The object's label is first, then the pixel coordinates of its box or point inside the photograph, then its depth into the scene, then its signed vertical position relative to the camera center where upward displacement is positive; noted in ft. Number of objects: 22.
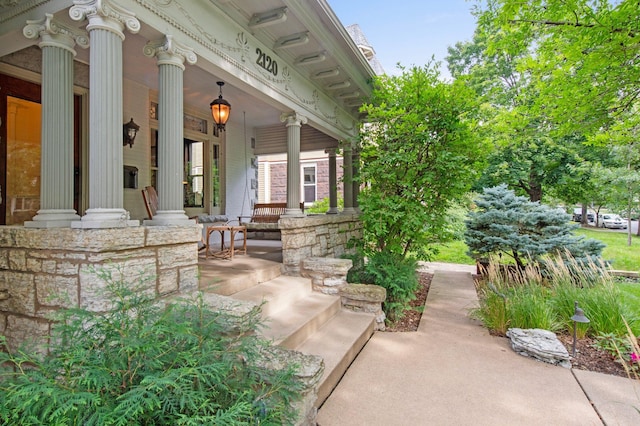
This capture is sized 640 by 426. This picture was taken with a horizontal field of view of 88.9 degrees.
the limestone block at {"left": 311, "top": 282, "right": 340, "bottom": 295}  12.78 -3.14
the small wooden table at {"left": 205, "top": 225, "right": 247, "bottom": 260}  13.52 -1.98
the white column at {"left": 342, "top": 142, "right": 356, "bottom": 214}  19.74 +1.60
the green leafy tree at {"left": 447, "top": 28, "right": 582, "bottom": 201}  34.35 +6.00
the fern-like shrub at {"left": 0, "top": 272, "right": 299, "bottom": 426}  3.70 -2.15
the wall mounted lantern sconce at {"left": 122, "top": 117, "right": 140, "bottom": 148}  14.43 +3.39
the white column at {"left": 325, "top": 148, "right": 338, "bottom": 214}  20.40 +1.89
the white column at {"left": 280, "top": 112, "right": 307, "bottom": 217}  14.83 +2.37
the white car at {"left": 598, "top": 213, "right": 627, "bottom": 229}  67.21 -2.21
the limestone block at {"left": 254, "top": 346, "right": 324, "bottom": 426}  5.70 -2.93
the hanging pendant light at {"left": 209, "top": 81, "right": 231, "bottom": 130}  14.98 +4.53
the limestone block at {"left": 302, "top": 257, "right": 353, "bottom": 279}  12.76 -2.26
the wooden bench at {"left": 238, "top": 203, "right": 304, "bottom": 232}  18.69 -0.47
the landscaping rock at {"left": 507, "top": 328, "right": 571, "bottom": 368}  9.31 -4.01
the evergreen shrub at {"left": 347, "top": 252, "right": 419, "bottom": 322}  13.24 -2.96
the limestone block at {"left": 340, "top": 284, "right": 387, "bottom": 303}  12.11 -3.14
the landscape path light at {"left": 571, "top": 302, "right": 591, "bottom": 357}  9.41 -3.10
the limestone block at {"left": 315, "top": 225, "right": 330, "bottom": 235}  15.23 -0.98
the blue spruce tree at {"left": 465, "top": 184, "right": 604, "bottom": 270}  17.35 -1.17
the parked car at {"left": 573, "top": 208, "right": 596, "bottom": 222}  83.10 -1.54
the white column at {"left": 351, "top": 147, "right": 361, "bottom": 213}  21.16 +1.31
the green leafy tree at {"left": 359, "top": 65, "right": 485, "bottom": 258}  13.73 +2.30
